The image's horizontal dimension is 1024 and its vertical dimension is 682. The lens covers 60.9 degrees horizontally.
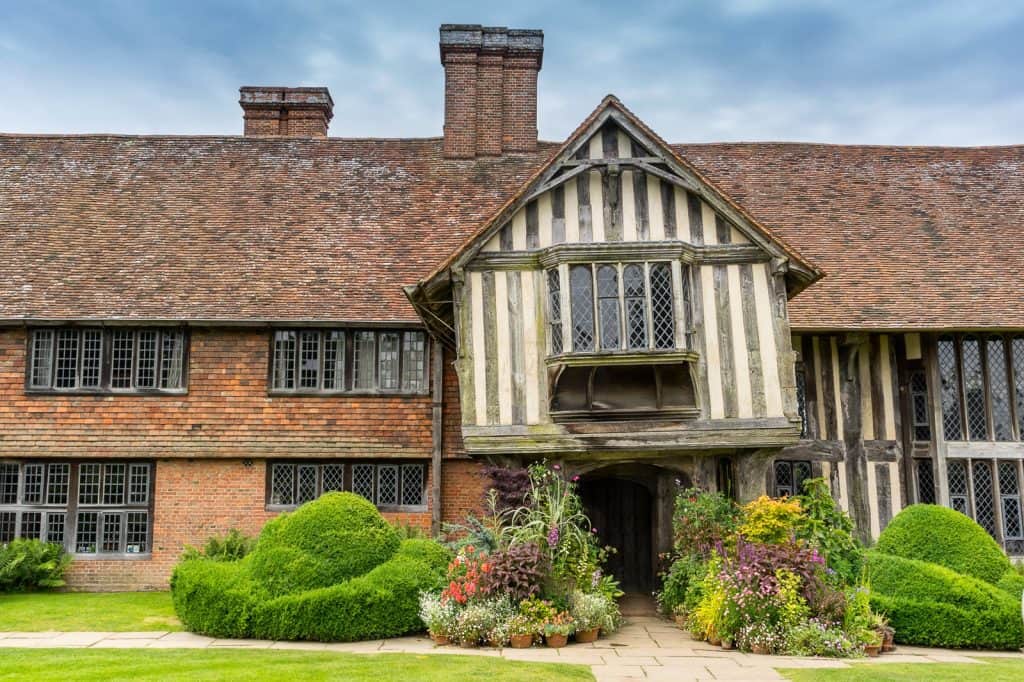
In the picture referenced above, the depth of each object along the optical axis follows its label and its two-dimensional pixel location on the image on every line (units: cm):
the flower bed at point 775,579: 962
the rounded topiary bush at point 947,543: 1088
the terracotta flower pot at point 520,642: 980
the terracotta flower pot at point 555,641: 986
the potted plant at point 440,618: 1001
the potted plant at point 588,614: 1018
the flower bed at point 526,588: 989
